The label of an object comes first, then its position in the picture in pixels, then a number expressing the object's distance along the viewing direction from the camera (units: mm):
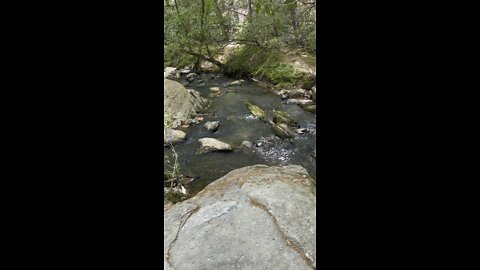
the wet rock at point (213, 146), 6586
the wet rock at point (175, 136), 7002
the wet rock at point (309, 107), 8594
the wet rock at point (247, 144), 6757
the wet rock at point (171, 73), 13414
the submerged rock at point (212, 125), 7727
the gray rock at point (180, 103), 8337
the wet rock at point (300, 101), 9289
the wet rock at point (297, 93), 9977
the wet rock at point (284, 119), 7718
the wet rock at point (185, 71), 14152
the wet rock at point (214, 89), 11103
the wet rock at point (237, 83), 12218
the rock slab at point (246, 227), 2678
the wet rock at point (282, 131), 7136
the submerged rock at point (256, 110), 8367
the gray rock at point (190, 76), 13148
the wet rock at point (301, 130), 7345
